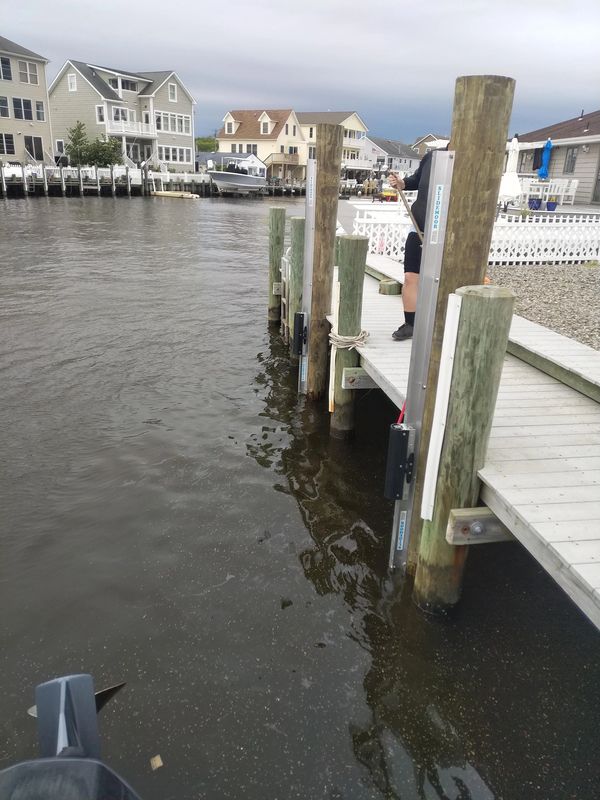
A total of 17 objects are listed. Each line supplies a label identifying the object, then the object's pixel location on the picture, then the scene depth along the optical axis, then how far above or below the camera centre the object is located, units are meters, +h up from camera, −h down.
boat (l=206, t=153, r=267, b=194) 57.22 +0.72
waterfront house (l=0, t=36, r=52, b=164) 41.84 +4.55
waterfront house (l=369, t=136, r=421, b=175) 87.88 +5.10
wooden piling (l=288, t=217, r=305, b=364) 8.23 -1.00
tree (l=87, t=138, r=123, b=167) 46.69 +1.71
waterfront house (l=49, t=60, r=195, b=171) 49.78 +5.65
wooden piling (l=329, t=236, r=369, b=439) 5.82 -1.03
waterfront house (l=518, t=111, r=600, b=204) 25.25 +2.00
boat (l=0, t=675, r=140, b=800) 1.78 -1.75
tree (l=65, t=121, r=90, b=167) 46.66 +2.07
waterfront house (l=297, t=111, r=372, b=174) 77.12 +7.18
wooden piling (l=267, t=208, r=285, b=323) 10.46 -1.11
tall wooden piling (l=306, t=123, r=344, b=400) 6.34 -0.62
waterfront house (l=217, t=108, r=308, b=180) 72.88 +5.37
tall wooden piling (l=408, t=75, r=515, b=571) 3.10 +0.10
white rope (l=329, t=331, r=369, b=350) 6.04 -1.45
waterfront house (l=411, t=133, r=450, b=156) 83.89 +7.34
